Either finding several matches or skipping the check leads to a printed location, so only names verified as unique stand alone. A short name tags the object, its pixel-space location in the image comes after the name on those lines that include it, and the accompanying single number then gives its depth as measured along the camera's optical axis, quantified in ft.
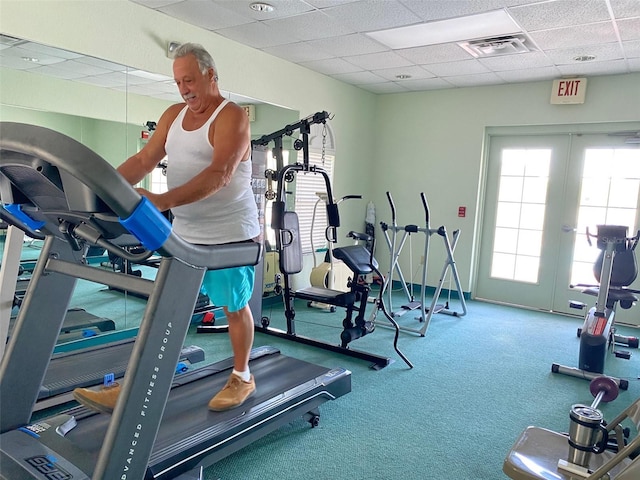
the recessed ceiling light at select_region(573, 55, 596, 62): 14.10
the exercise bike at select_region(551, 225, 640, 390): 11.19
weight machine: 11.62
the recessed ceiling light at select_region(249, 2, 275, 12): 11.09
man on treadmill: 5.99
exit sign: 16.40
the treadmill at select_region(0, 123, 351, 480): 3.61
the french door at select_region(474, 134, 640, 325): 16.62
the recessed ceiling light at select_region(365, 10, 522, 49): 11.50
